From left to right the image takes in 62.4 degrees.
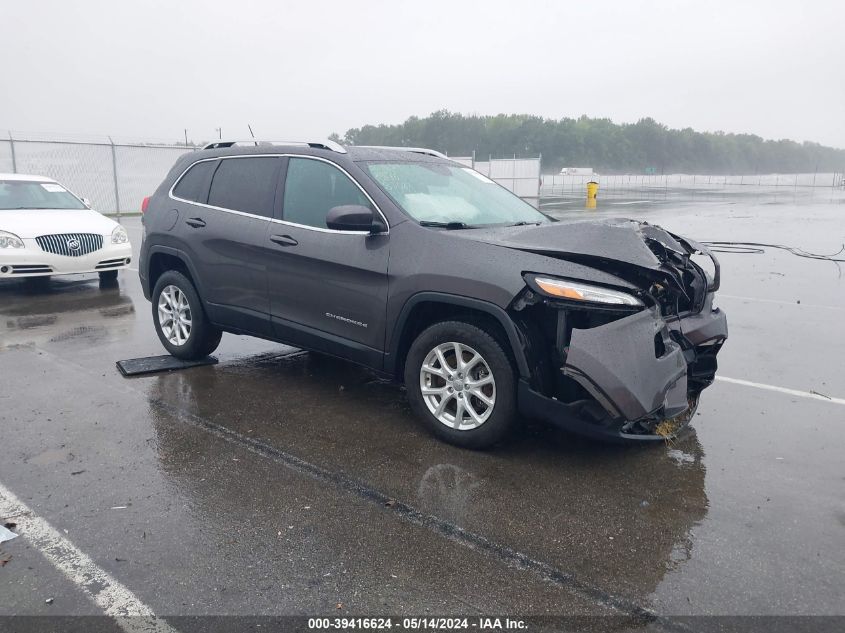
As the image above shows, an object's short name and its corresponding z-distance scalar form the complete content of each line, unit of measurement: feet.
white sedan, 29.17
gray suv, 12.34
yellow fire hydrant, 92.22
